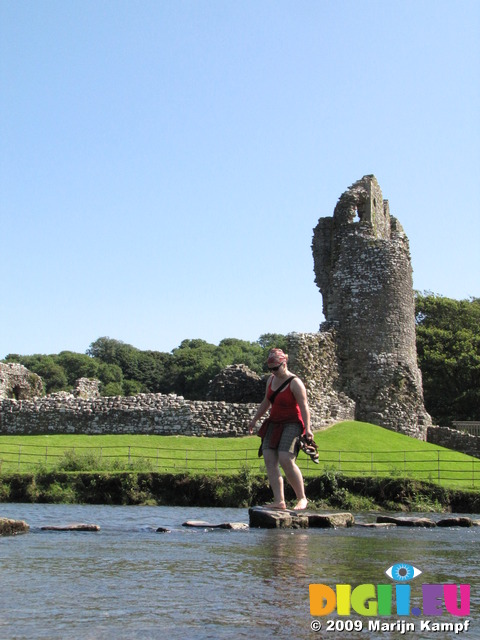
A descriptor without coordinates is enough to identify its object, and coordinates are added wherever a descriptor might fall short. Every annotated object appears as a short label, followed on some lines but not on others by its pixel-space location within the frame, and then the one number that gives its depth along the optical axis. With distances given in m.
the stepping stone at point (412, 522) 14.43
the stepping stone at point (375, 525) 13.72
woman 11.49
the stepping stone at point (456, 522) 14.84
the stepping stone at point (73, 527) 11.79
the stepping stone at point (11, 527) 10.82
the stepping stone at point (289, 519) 11.95
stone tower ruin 34.47
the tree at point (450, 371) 52.94
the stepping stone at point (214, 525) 12.36
